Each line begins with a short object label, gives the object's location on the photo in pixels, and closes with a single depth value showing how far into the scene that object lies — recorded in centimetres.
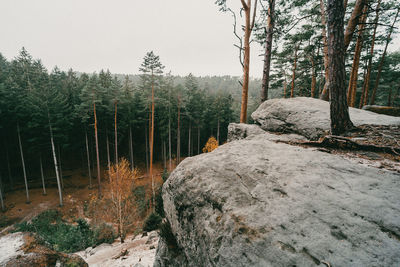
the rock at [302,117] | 437
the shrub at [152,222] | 1114
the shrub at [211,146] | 1825
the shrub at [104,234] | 1049
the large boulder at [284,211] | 148
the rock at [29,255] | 499
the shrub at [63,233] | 1007
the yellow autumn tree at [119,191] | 1040
